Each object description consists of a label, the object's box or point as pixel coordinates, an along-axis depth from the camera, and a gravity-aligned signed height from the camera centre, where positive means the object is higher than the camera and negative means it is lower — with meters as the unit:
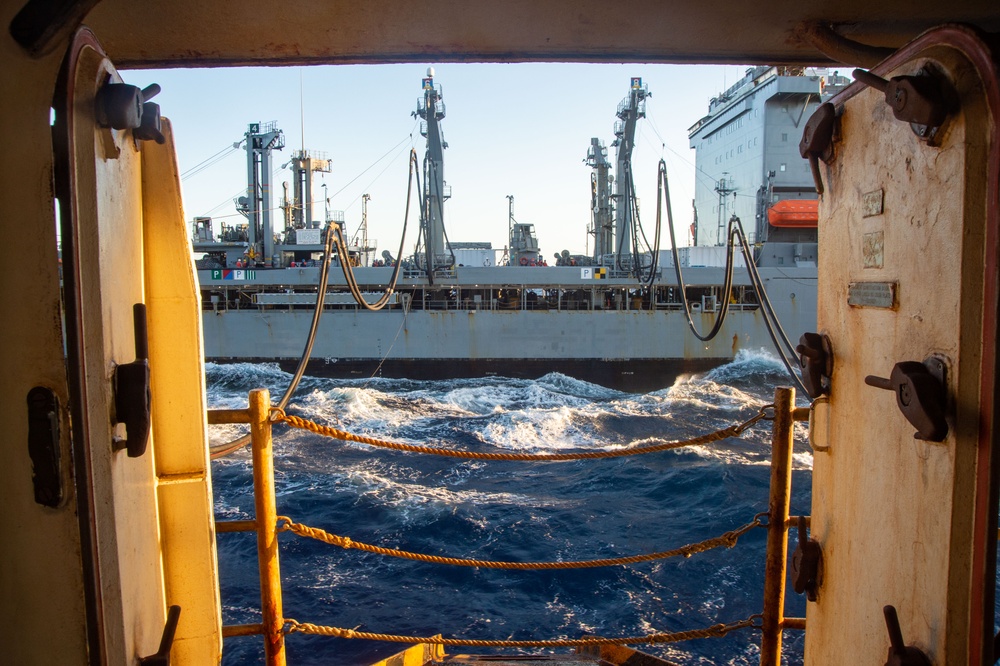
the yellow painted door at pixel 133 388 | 1.06 -0.19
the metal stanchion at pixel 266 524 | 1.78 -0.72
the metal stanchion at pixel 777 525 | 1.88 -0.77
